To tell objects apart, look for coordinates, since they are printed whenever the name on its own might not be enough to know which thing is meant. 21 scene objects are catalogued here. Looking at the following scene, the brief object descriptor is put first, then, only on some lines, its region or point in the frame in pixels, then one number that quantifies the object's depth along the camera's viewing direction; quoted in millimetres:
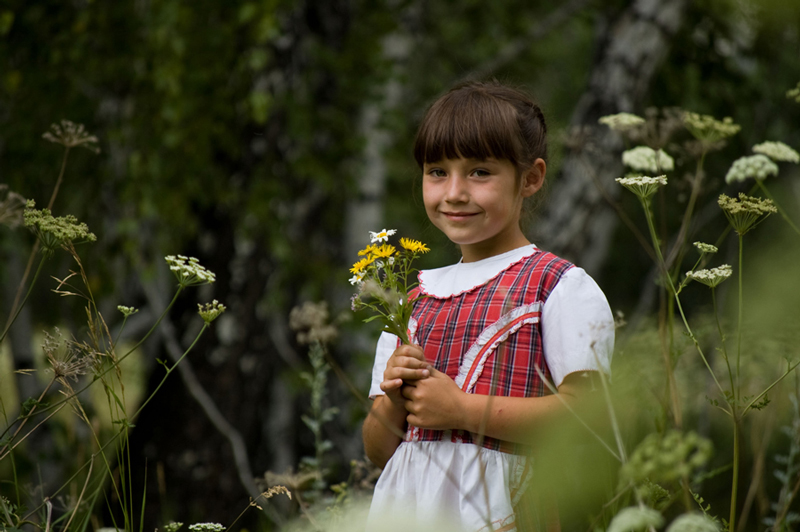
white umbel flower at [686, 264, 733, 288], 3268
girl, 3283
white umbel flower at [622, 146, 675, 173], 3572
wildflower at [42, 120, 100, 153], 3435
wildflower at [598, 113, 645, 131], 3592
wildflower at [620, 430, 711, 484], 2562
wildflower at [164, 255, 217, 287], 3275
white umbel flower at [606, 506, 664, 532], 2397
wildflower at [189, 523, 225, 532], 3323
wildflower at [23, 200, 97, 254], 3266
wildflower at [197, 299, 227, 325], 3285
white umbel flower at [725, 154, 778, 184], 3471
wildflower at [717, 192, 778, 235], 3273
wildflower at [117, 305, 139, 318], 3262
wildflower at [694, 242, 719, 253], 3280
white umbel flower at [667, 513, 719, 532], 2506
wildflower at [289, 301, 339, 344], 3628
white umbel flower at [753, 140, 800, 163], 3522
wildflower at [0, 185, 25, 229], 3288
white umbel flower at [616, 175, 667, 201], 3301
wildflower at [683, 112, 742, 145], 3525
